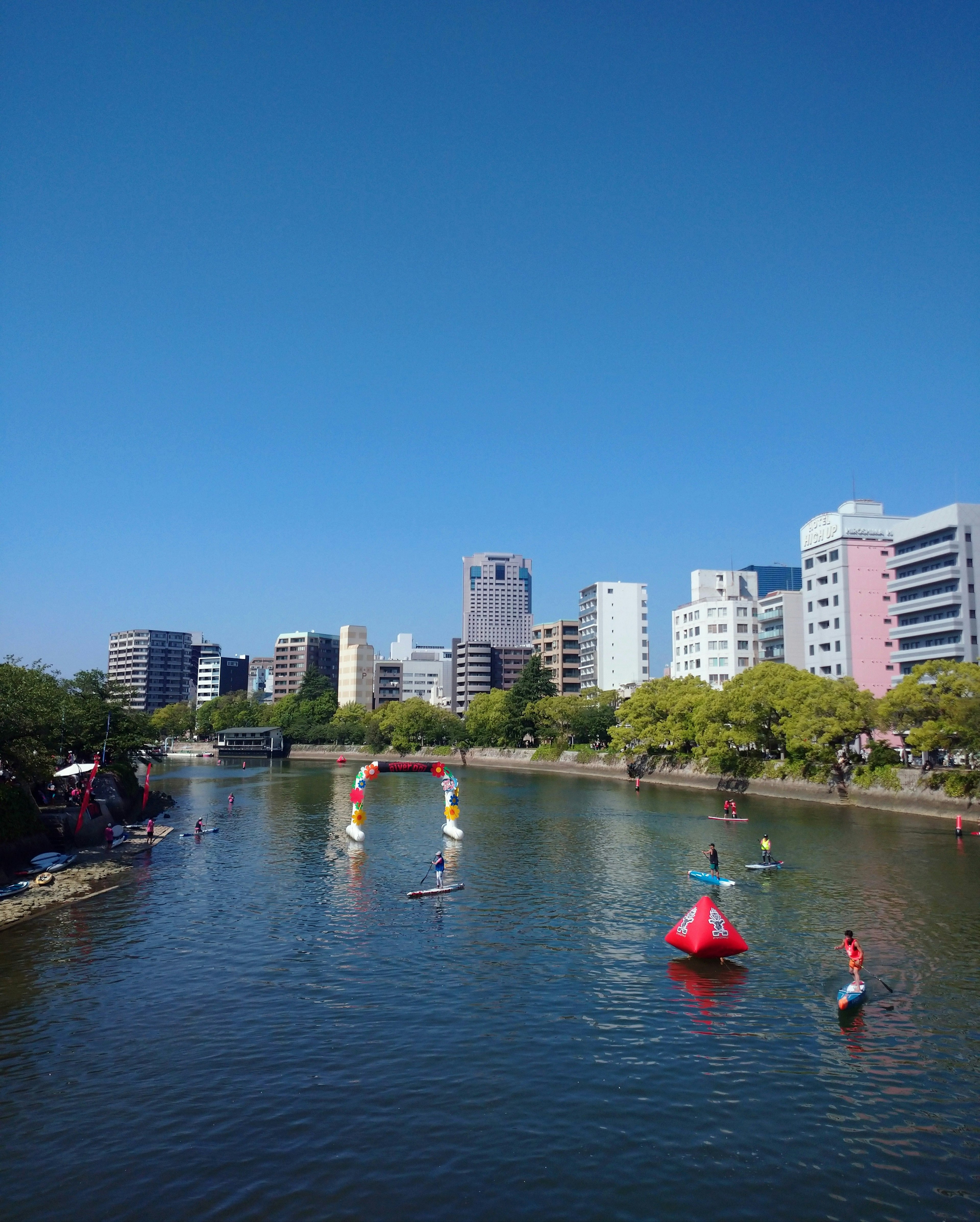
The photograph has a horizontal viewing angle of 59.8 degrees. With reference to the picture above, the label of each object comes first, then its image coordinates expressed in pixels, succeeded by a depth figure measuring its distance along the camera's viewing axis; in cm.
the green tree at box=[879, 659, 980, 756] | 6750
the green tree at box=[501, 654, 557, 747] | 15975
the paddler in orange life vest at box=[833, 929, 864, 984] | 2616
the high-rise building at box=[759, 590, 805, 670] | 13175
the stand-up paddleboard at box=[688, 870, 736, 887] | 4441
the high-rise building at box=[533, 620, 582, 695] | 19675
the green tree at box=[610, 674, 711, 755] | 10975
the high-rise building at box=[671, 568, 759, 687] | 14762
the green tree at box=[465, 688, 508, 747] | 16225
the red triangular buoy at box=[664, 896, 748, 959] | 3042
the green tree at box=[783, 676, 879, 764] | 8188
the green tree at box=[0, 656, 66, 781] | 4566
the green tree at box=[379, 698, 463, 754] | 17588
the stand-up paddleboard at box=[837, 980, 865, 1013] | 2514
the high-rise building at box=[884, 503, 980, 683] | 9394
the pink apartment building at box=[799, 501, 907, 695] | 10931
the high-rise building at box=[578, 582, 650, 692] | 18438
